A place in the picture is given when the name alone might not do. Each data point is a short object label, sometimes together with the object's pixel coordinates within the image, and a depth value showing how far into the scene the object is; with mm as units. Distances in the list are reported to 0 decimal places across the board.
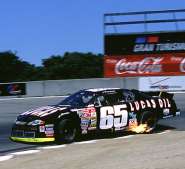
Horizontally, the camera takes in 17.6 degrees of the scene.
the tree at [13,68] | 89238
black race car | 14195
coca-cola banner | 37406
